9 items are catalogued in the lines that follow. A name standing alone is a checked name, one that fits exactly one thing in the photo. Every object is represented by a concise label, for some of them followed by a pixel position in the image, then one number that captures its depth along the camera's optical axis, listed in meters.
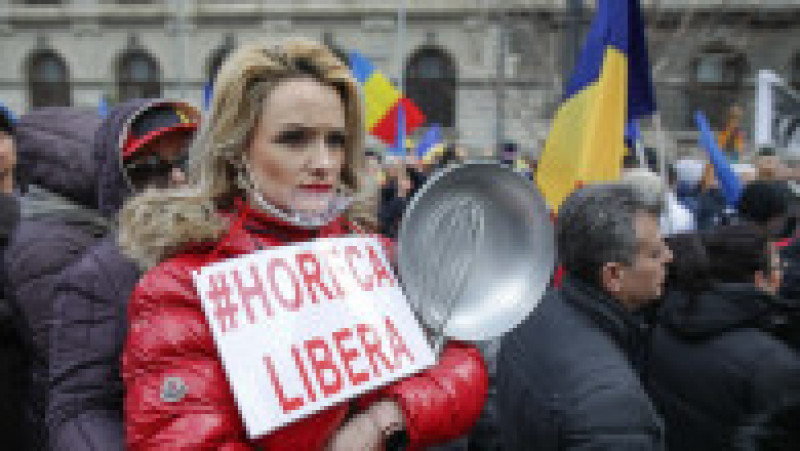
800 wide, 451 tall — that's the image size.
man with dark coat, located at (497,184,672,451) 1.75
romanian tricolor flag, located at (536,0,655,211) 3.20
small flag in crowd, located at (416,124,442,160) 12.57
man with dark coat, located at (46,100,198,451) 1.51
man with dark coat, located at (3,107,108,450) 1.89
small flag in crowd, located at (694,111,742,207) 5.29
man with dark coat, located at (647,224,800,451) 2.13
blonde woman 1.23
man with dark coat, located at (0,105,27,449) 2.27
